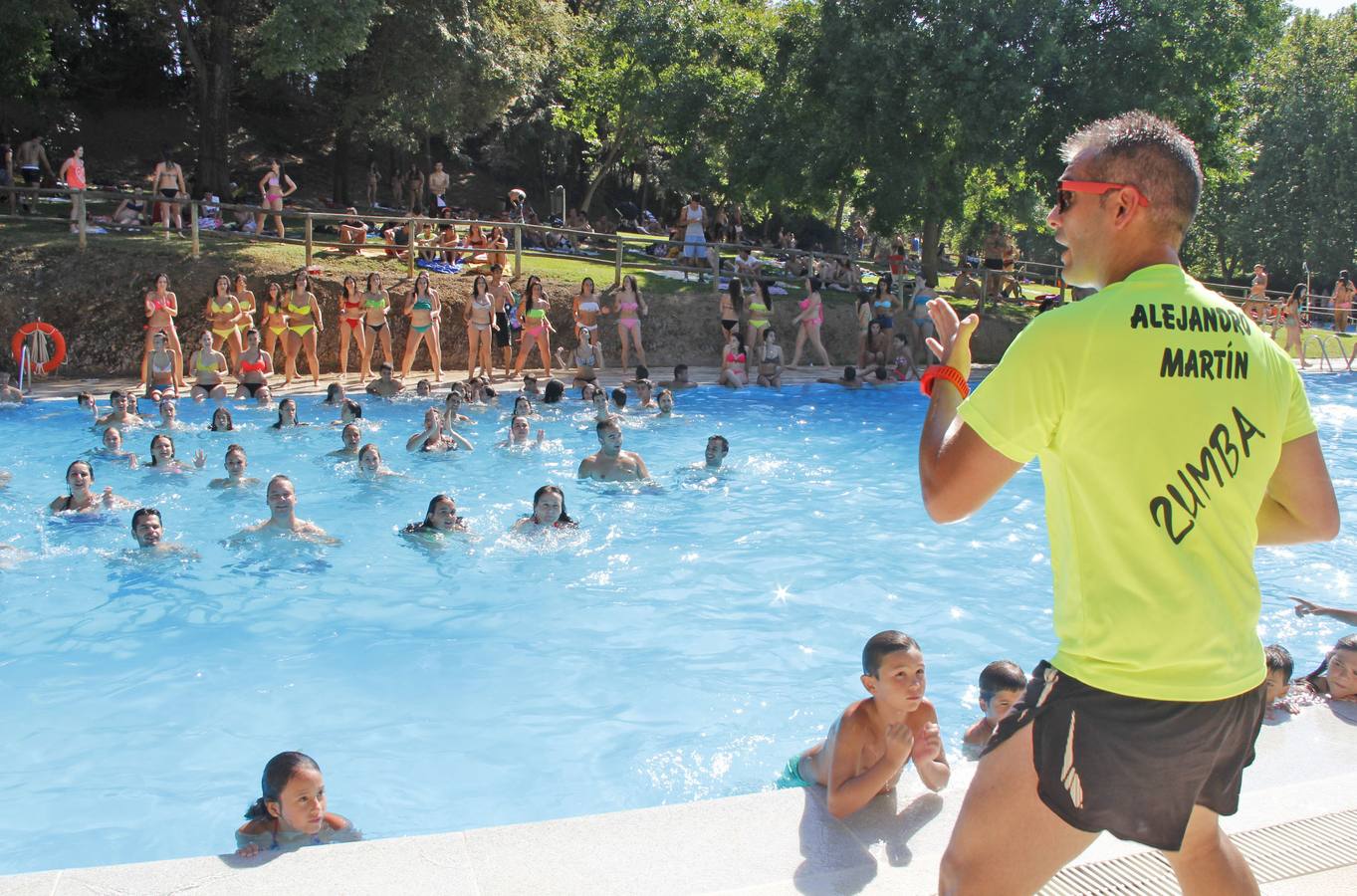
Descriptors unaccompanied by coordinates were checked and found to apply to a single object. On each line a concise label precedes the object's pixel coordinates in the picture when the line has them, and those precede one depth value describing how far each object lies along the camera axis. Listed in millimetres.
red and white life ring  15500
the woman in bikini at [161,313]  15398
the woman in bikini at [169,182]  19250
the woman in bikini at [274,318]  16219
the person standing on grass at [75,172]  18719
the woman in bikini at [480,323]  17016
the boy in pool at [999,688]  5332
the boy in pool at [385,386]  15711
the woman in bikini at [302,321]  16312
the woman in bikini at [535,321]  17438
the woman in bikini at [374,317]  16641
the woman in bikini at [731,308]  19500
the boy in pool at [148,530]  8828
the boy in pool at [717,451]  12195
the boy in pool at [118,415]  12844
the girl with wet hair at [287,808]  4398
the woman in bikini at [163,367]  15234
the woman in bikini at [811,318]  20047
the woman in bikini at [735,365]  18000
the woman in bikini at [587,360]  17125
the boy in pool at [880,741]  3873
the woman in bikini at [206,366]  15344
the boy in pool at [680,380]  17203
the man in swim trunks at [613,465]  11634
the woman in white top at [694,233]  22453
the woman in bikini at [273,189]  20219
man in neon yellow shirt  2074
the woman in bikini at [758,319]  19641
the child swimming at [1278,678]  5457
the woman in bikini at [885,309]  20516
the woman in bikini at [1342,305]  28156
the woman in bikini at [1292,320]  22062
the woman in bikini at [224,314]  15844
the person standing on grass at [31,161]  20250
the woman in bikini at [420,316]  16812
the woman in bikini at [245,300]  16125
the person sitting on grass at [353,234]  19844
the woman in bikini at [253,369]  15242
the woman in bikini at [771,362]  18141
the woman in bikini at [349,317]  16609
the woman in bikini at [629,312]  18531
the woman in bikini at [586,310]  17922
